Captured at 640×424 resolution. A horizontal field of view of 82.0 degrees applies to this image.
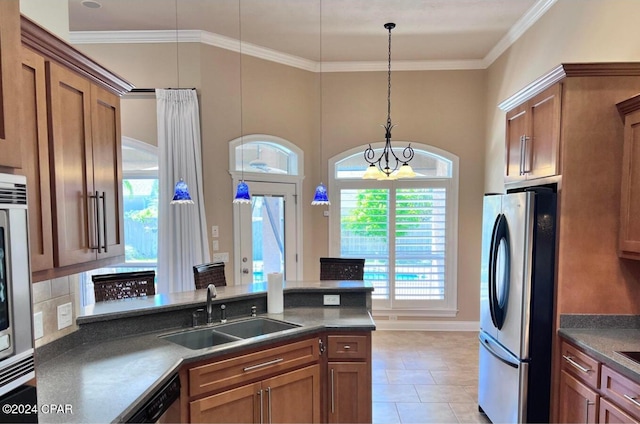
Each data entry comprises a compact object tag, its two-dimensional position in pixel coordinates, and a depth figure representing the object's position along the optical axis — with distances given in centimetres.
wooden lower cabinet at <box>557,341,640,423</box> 190
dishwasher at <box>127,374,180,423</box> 161
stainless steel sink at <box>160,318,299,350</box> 250
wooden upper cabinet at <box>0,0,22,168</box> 100
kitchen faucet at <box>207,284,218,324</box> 259
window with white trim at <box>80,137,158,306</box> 435
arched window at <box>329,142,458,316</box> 525
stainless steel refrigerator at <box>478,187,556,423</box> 250
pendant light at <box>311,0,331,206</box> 362
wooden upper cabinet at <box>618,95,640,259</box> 228
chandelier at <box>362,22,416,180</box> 355
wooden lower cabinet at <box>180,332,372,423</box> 207
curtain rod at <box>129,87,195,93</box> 418
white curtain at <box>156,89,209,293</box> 410
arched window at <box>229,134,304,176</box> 457
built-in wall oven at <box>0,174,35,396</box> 94
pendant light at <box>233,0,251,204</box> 347
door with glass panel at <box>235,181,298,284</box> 461
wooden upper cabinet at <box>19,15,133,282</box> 156
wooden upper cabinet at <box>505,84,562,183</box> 252
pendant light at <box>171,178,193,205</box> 330
